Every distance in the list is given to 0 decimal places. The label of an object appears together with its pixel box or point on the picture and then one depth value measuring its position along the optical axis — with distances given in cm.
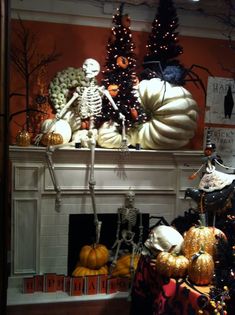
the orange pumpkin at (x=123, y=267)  304
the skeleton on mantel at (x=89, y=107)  296
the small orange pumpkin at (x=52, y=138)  290
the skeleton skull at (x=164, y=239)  207
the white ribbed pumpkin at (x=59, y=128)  295
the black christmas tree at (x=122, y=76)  303
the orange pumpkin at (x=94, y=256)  300
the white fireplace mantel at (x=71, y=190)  303
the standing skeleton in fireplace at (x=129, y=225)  304
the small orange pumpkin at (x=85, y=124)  311
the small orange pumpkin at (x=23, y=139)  292
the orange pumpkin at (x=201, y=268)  180
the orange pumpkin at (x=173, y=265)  189
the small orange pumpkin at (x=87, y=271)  299
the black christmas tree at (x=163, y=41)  305
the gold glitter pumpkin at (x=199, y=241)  194
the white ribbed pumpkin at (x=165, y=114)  298
